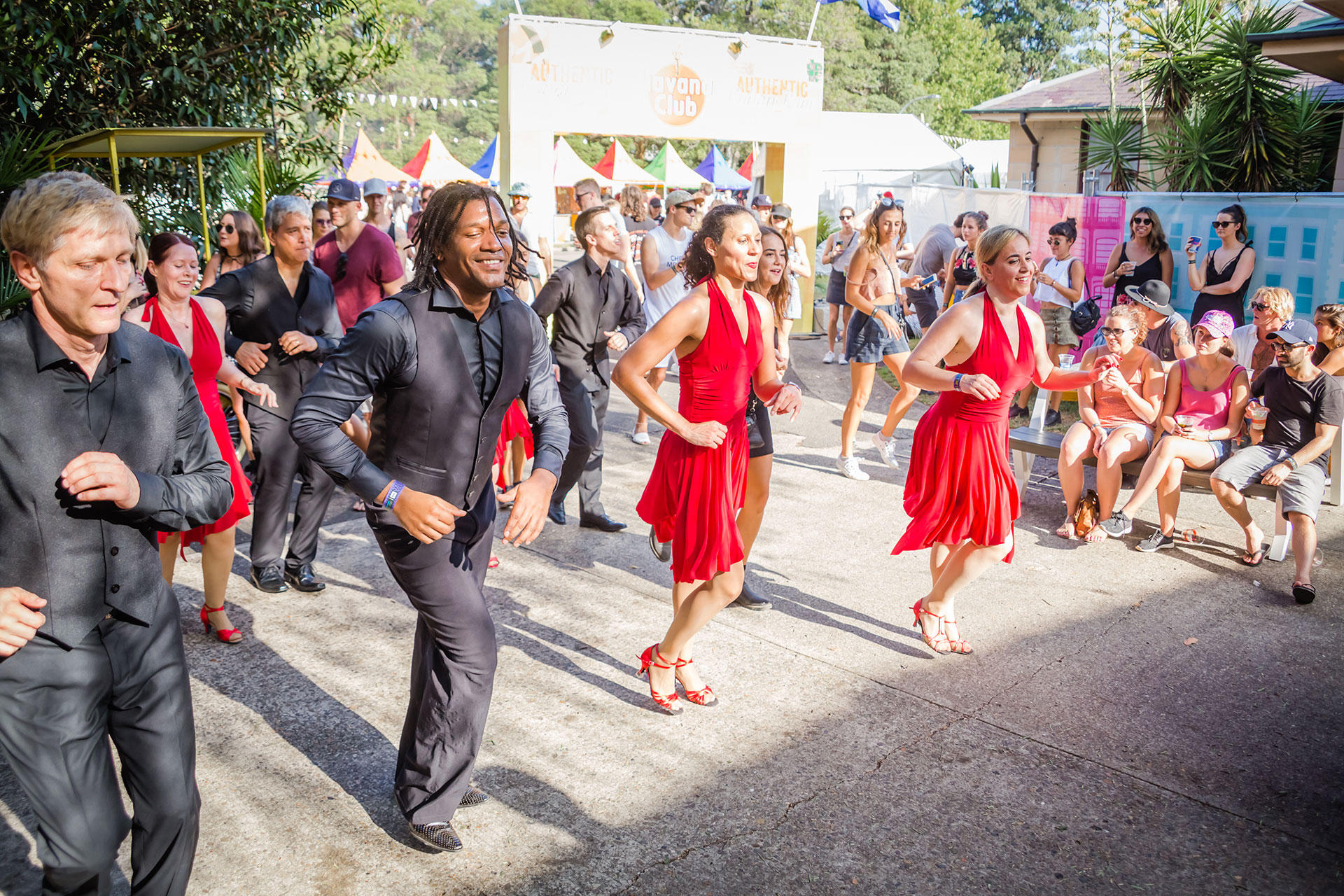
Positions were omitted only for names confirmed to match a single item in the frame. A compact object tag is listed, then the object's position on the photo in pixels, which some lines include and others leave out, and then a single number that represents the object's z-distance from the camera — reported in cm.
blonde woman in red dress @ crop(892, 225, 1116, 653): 439
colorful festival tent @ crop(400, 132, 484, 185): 2894
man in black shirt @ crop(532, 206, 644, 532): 638
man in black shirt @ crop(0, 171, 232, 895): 214
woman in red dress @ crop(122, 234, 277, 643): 443
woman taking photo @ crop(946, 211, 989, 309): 884
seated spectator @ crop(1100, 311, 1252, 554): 616
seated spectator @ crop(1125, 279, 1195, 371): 642
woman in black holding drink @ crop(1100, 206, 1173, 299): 881
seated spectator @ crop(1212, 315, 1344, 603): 557
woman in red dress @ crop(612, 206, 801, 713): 402
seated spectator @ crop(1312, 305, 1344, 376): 584
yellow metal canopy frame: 622
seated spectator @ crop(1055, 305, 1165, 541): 625
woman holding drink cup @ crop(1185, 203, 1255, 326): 823
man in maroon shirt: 691
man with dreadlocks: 283
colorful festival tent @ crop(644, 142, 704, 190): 3145
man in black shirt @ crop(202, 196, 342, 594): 514
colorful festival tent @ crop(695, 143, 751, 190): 3234
